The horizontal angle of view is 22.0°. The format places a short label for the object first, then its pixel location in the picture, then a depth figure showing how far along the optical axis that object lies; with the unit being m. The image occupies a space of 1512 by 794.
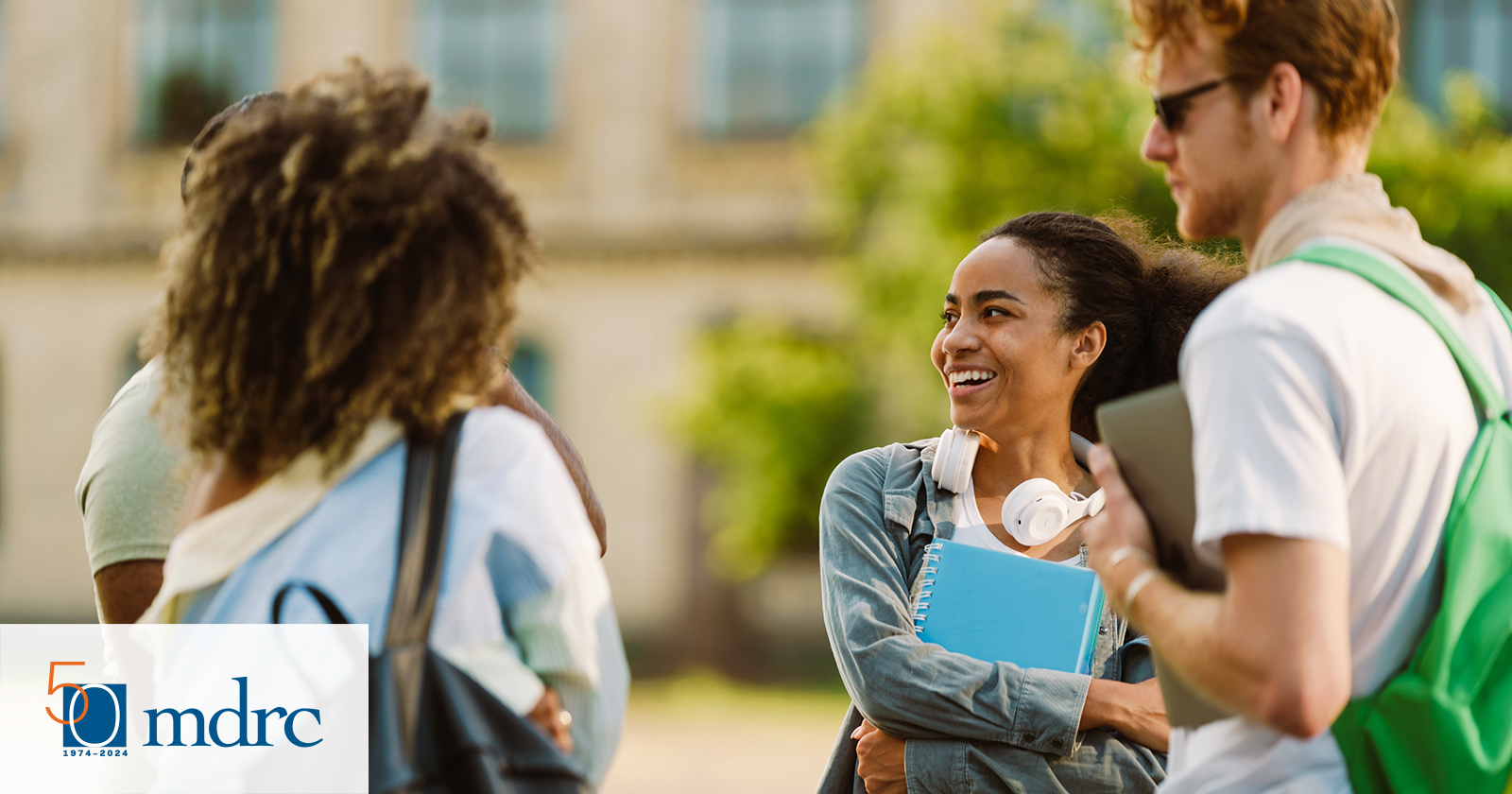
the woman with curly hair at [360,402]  3.20
